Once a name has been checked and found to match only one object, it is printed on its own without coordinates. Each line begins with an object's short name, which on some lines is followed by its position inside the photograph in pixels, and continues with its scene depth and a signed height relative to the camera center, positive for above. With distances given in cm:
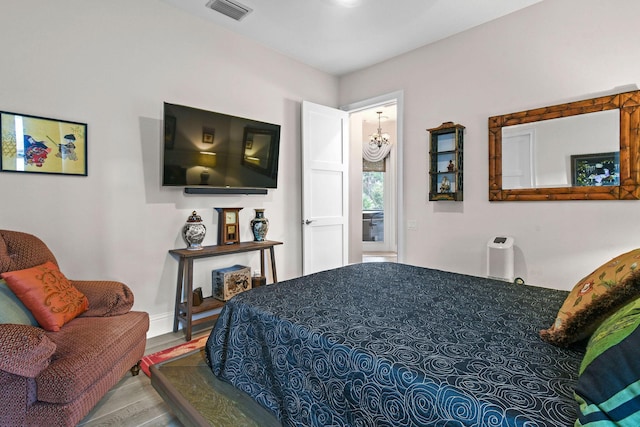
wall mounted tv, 292 +60
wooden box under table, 324 -69
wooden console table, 288 -66
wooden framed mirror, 253 +47
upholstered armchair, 145 -65
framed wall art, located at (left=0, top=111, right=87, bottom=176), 227 +51
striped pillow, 70 -39
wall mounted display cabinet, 345 +51
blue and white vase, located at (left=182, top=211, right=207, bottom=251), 306 -18
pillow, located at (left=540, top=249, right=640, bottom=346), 110 -33
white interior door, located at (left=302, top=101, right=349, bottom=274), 406 +30
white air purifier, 299 -47
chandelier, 674 +149
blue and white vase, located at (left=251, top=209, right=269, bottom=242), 359 -16
